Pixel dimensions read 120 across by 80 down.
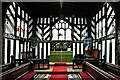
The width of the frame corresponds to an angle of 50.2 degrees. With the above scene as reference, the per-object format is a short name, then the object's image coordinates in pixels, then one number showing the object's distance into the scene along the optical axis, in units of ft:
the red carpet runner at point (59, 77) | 16.56
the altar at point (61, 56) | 33.44
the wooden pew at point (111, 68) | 13.90
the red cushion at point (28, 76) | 13.95
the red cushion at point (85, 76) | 14.56
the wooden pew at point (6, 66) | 13.91
